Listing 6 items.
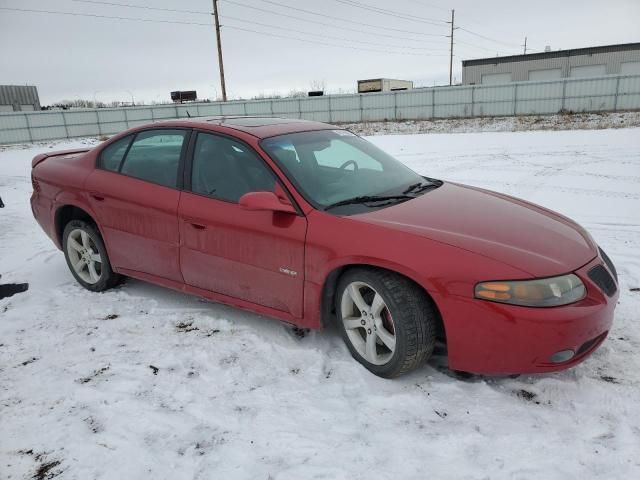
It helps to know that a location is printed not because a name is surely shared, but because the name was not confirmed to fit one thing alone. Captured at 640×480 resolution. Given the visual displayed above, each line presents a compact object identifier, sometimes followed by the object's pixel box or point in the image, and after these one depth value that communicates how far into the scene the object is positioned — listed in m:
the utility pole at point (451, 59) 60.05
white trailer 47.44
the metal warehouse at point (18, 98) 54.47
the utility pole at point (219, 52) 33.09
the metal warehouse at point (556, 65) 38.06
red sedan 2.46
